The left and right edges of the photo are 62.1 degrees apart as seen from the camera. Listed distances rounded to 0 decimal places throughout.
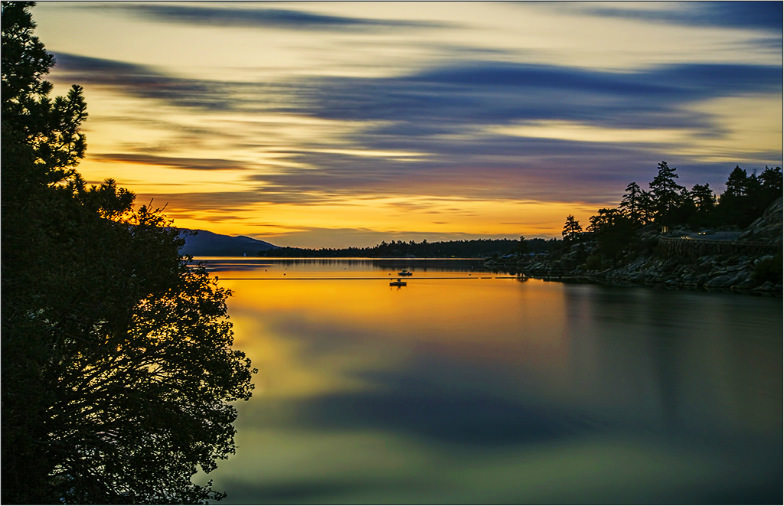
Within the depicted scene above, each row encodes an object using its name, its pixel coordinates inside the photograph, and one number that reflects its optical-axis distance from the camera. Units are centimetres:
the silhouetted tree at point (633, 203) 15650
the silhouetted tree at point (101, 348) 1287
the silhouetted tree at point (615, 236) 14425
